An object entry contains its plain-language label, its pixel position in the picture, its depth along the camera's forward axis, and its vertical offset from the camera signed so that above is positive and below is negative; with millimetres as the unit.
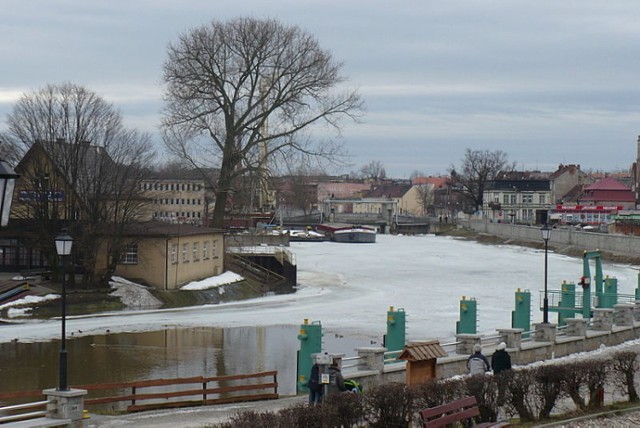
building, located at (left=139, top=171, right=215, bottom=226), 100269 -1344
